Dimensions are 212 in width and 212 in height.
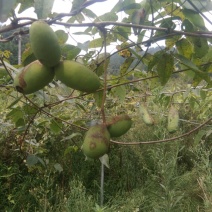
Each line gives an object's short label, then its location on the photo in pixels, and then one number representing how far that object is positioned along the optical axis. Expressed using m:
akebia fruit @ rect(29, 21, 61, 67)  0.47
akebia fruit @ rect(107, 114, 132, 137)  0.56
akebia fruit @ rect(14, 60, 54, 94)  0.50
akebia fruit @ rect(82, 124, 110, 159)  0.51
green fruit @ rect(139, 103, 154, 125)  0.85
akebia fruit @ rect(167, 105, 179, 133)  0.79
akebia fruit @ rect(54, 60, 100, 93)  0.50
